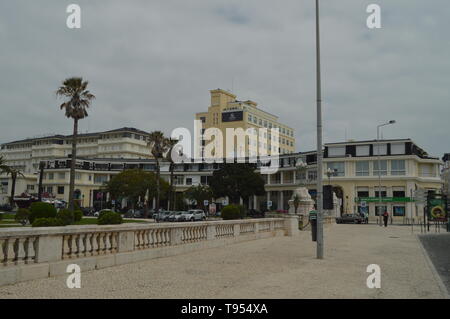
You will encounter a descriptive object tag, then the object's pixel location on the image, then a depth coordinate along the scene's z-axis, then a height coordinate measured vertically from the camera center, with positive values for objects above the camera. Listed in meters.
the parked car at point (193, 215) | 51.75 -2.03
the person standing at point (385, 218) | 43.38 -1.75
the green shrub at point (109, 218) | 21.57 -0.98
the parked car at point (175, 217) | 50.13 -2.10
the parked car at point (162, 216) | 49.19 -2.02
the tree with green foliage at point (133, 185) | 73.44 +2.23
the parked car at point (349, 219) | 51.97 -2.25
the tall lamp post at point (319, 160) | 14.03 +1.32
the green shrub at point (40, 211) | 29.14 -0.89
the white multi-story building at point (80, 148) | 122.50 +14.46
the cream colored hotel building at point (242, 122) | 111.62 +19.98
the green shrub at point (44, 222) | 12.77 -0.72
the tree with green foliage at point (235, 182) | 76.06 +3.02
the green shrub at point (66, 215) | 29.78 -1.18
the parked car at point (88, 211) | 69.31 -2.15
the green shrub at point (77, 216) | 39.03 -1.61
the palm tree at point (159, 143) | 59.47 +7.47
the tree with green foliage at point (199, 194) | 78.25 +0.83
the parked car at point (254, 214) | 71.84 -2.47
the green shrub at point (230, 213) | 32.16 -1.02
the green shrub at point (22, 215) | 31.74 -1.28
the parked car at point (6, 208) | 71.06 -1.80
